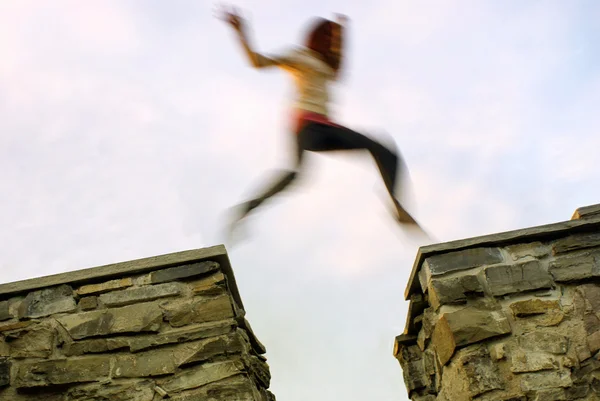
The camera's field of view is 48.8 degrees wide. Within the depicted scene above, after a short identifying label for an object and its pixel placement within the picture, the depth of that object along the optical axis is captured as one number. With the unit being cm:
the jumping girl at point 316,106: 333
